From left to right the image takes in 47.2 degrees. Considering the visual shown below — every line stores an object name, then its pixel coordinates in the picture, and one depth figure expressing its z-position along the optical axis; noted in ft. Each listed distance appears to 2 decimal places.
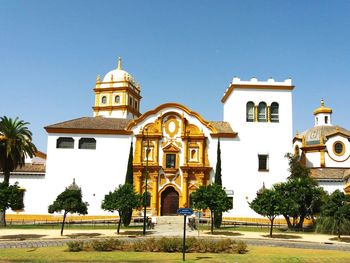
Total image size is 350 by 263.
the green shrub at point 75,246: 72.64
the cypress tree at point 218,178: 128.88
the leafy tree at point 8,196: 103.35
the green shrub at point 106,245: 74.49
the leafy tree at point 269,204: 109.09
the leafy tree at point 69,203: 106.32
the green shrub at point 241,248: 73.77
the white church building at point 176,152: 148.97
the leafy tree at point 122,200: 109.91
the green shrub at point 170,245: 75.25
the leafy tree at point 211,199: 114.21
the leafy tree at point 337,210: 105.81
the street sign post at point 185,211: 65.70
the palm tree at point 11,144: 127.54
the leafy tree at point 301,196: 124.41
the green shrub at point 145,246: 74.90
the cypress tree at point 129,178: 130.82
